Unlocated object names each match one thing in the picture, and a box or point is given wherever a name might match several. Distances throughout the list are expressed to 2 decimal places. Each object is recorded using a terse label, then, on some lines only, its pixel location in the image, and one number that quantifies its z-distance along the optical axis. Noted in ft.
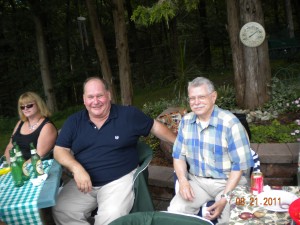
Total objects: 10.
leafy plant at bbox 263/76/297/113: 14.10
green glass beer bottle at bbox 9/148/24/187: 7.43
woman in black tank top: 9.85
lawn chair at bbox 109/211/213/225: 5.22
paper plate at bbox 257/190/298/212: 5.24
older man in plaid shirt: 7.13
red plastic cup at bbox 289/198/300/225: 4.49
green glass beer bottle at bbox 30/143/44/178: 7.52
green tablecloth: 6.43
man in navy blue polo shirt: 8.26
